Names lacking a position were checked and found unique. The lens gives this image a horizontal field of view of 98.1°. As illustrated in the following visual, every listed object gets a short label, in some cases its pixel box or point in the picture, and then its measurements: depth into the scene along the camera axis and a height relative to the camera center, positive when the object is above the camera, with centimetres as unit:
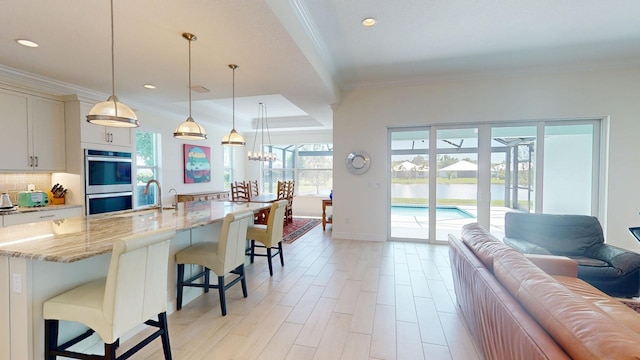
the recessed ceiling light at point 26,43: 270 +128
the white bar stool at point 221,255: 252 -76
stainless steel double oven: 404 -13
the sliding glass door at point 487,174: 453 +1
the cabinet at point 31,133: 342 +52
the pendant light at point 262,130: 677 +133
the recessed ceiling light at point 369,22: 293 +163
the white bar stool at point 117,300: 150 -73
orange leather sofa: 97 -64
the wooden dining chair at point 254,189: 819 -47
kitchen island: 152 -57
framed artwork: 649 +22
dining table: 604 -58
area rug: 548 -126
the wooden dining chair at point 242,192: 676 -49
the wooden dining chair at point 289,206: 691 -84
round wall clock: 521 +22
